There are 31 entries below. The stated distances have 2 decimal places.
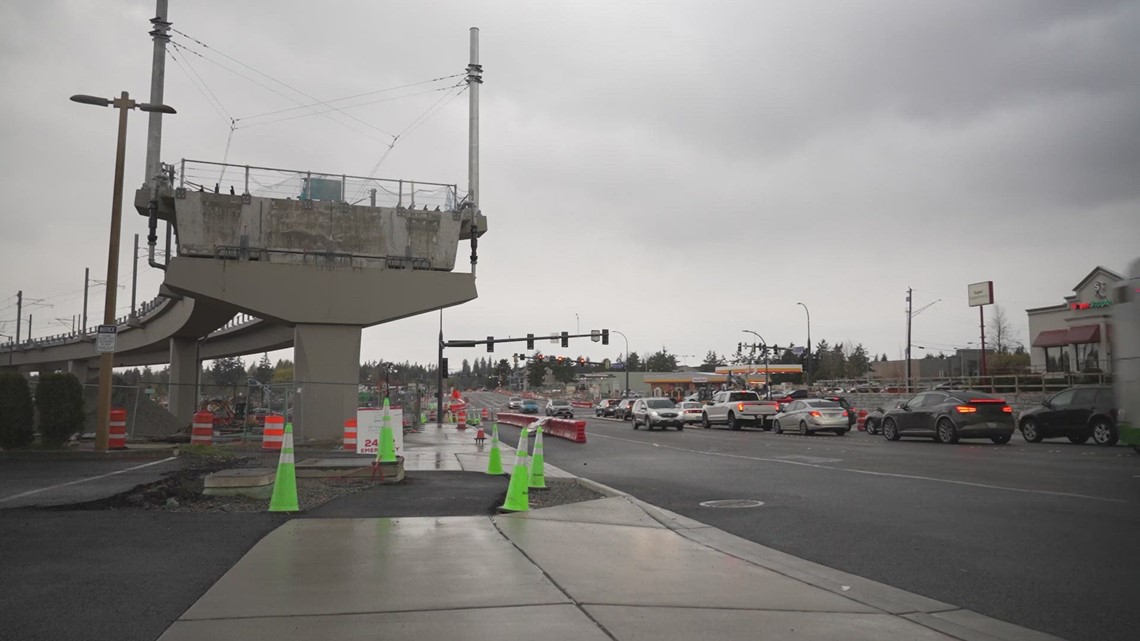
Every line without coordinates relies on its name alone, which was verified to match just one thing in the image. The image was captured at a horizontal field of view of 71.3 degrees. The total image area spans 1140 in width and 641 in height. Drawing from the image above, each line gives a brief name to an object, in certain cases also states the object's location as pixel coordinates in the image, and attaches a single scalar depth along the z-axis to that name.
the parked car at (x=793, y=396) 51.50
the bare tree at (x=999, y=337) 86.96
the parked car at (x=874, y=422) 29.64
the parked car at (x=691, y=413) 42.19
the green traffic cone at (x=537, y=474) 11.99
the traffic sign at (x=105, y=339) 19.28
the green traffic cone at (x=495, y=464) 14.90
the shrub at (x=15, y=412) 18.41
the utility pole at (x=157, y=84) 29.73
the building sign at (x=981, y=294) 60.78
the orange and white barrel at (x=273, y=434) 22.83
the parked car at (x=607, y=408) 62.09
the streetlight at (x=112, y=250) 19.58
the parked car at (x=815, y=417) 30.36
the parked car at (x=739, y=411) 37.91
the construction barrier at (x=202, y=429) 21.86
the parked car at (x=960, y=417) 21.98
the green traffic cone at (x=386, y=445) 13.91
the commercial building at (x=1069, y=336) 44.59
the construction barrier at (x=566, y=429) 28.88
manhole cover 11.18
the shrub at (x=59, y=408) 19.17
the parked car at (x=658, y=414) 37.66
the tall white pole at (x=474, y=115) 33.25
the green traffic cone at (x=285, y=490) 9.62
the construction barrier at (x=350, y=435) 24.28
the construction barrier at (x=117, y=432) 20.34
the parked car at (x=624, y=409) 57.41
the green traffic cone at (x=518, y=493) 9.85
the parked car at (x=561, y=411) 53.25
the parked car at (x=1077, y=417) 20.33
